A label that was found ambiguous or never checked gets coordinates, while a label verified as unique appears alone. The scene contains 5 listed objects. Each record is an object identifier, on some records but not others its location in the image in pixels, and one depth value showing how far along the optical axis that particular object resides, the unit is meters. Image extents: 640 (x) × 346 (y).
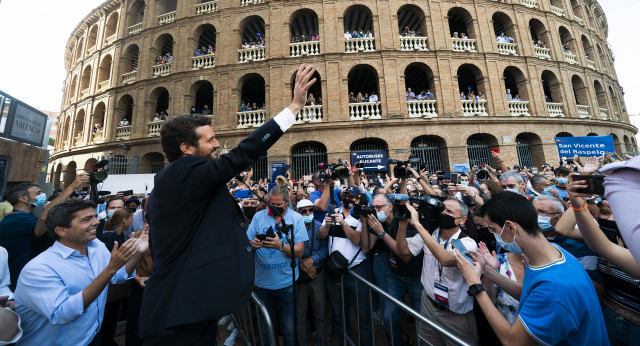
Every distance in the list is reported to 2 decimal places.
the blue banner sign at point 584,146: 10.38
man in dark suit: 1.44
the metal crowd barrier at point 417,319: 1.68
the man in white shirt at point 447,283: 2.56
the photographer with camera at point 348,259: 3.52
